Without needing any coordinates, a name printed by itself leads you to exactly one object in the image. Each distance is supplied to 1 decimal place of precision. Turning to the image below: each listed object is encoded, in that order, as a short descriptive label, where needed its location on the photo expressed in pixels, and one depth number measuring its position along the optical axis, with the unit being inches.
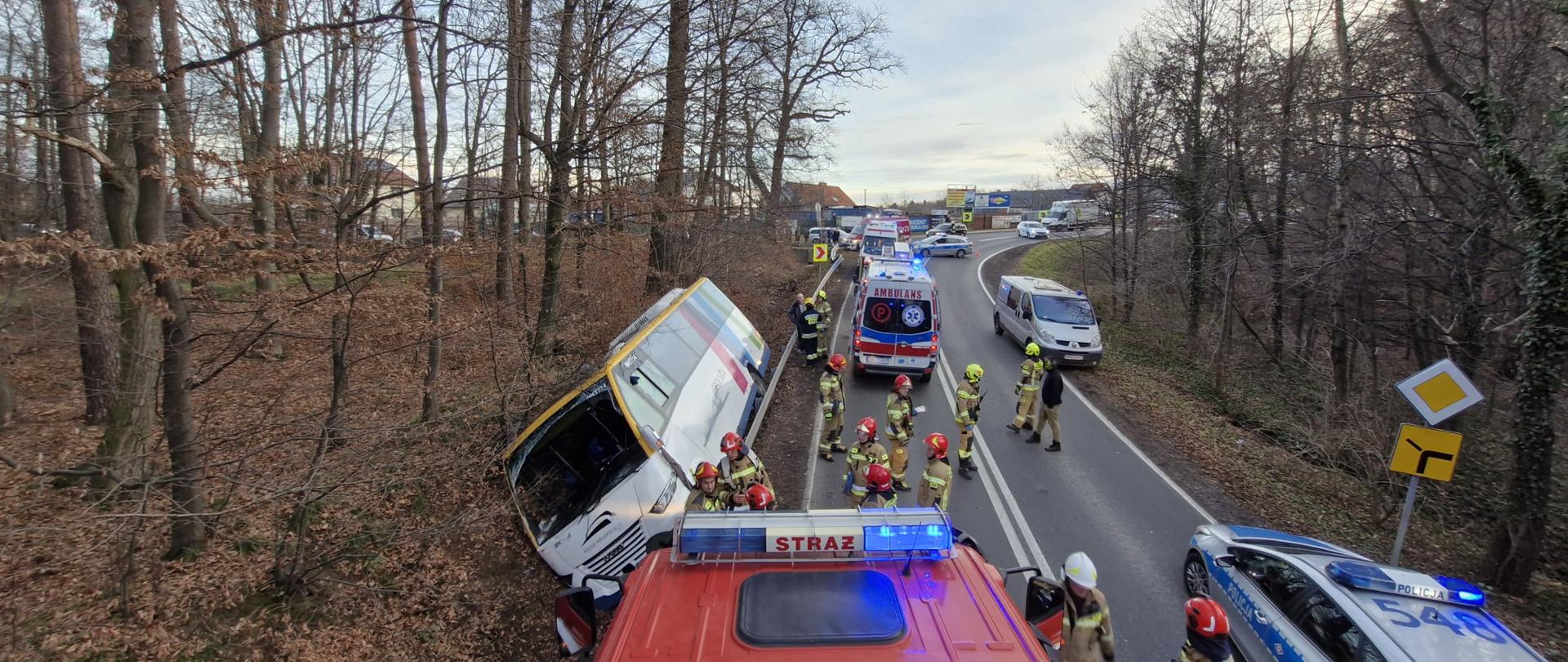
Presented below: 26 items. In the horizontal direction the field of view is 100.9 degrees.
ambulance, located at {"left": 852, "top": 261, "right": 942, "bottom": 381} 516.1
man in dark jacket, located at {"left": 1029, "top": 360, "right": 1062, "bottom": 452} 396.2
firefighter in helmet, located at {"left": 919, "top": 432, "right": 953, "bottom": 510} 273.6
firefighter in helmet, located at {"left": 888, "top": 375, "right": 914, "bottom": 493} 319.9
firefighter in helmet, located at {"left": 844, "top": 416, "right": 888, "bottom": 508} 283.1
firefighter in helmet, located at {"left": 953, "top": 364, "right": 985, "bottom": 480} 362.3
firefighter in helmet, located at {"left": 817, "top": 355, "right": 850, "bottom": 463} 377.4
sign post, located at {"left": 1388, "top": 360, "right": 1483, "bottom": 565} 253.1
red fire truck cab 111.1
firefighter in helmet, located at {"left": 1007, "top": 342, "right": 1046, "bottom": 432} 421.4
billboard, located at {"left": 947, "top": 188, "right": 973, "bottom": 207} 3659.0
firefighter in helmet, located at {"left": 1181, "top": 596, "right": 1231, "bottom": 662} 152.3
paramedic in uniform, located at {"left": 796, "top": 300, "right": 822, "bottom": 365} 556.4
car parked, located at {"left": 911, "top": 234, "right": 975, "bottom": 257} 1498.5
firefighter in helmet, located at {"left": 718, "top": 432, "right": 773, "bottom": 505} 268.8
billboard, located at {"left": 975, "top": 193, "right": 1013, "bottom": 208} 3277.6
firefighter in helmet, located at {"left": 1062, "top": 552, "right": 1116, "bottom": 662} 168.4
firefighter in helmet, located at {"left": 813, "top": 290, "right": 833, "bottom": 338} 598.2
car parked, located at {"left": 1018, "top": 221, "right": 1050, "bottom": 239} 1889.0
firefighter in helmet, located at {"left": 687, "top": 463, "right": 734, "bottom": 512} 238.5
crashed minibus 229.5
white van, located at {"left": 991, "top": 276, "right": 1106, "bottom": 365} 588.4
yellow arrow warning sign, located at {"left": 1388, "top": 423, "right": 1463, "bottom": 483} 255.9
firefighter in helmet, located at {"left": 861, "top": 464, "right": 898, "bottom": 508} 240.2
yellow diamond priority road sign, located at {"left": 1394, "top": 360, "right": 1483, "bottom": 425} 250.2
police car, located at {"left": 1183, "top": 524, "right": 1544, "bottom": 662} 171.2
